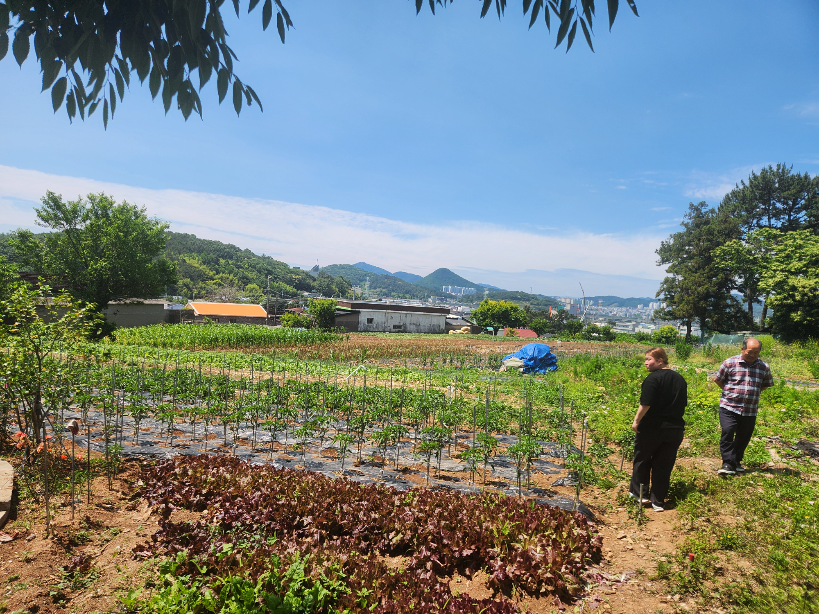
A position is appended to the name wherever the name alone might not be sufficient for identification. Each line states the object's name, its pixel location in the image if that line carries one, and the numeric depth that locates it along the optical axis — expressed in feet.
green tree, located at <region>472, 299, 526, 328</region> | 224.12
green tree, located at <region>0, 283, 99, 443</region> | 15.89
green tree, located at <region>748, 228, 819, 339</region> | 93.86
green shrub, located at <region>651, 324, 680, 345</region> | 170.44
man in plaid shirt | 17.76
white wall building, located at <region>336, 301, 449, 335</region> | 168.14
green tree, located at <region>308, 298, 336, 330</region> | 145.68
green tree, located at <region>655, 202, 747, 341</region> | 144.66
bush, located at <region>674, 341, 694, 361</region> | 73.00
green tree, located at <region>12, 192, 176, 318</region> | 109.40
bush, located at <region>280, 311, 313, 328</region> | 148.25
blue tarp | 64.84
